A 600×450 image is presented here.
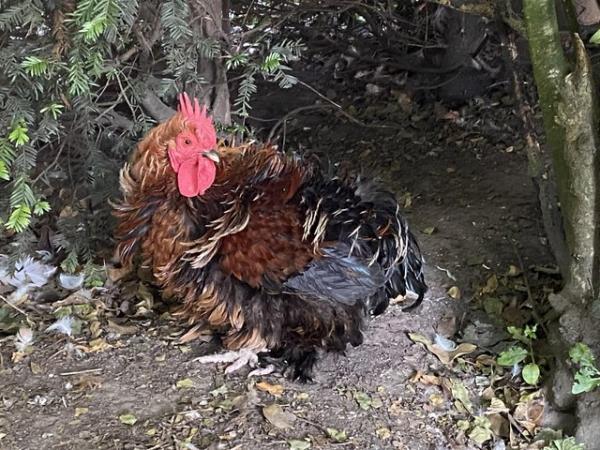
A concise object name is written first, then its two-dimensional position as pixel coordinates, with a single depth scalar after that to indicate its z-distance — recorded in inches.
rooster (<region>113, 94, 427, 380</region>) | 110.0
